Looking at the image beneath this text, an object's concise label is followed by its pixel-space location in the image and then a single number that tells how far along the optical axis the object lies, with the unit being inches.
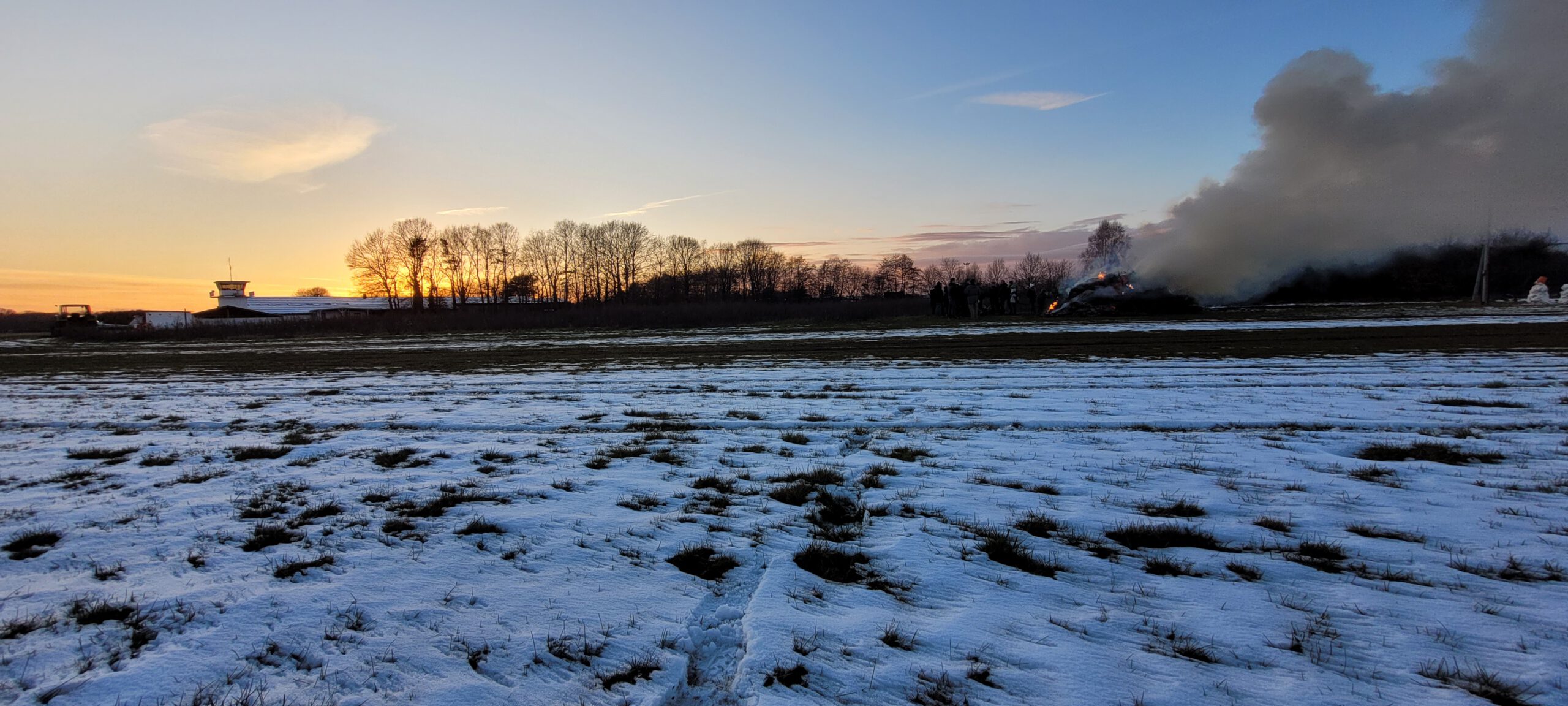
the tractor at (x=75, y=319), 2066.9
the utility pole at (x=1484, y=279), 1161.4
